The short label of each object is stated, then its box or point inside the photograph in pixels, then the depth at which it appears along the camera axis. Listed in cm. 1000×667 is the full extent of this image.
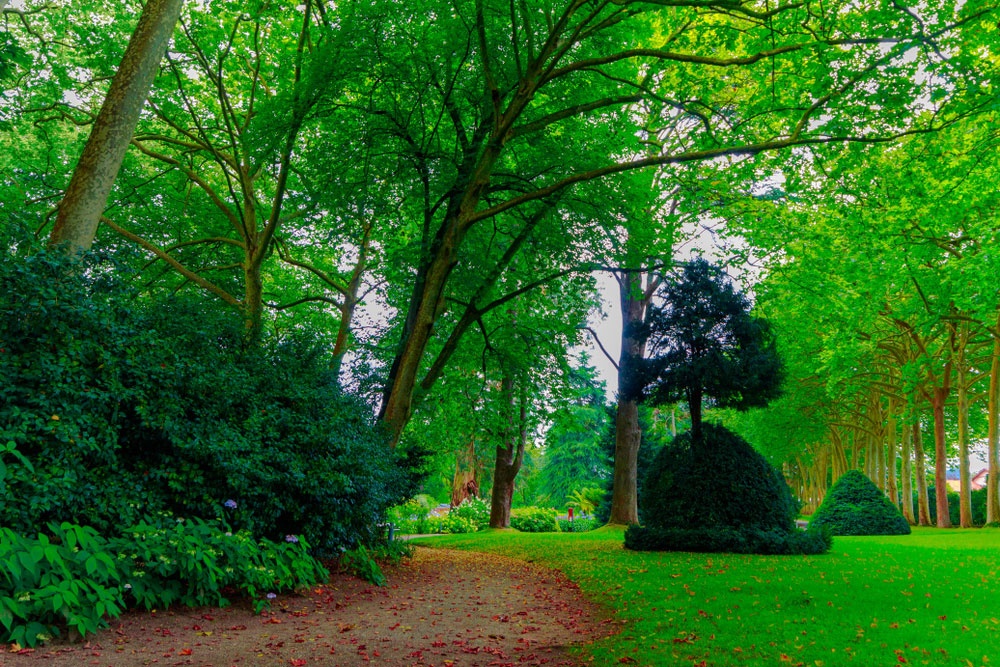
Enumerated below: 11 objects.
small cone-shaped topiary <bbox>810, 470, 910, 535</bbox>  1928
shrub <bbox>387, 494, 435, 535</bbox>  2347
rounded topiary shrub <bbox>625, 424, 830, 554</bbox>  1239
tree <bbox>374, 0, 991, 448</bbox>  880
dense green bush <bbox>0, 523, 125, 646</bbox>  461
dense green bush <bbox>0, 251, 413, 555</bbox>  564
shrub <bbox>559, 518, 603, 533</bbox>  2808
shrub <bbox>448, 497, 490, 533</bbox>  2562
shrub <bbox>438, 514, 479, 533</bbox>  2411
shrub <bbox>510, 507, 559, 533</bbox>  2517
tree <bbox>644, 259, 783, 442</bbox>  1331
